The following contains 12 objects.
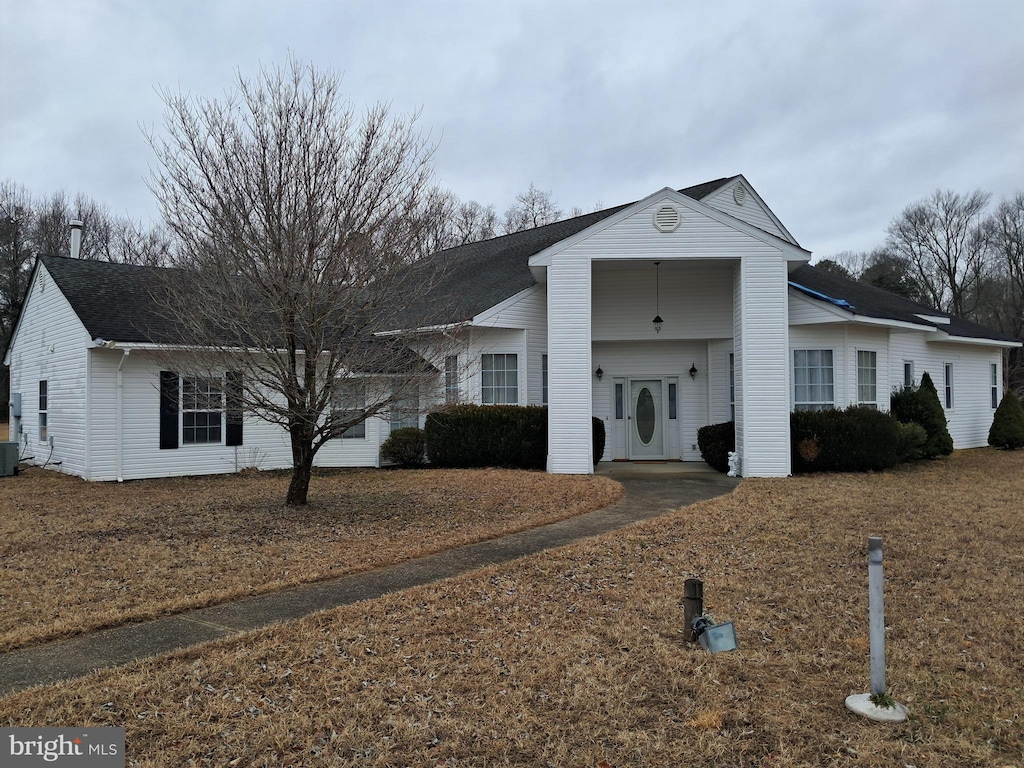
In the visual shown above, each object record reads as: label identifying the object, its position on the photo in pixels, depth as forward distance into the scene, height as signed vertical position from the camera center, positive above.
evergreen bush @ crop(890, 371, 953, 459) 17.52 -0.24
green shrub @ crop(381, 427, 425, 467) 16.83 -0.89
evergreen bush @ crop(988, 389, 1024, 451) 20.66 -0.65
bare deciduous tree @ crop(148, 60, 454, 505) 9.25 +2.12
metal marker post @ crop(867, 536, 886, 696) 4.09 -1.24
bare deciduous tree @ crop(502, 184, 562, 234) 44.88 +12.15
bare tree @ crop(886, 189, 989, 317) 45.69 +9.90
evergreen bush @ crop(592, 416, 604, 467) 16.38 -0.74
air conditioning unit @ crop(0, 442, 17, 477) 15.51 -1.06
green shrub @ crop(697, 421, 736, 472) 15.50 -0.83
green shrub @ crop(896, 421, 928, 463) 16.08 -0.83
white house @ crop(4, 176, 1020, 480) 14.44 +1.28
